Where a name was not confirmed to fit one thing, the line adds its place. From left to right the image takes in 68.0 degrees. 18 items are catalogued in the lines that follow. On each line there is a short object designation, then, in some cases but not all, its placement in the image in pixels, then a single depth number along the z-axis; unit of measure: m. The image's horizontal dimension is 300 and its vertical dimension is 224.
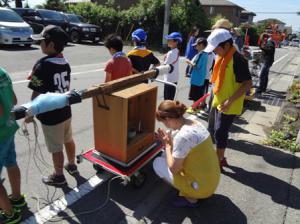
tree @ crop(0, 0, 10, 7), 27.17
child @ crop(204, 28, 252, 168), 2.65
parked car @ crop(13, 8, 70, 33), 13.33
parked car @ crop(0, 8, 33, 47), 10.21
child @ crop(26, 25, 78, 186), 2.24
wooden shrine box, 2.42
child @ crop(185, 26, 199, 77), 5.75
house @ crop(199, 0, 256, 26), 43.37
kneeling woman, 2.15
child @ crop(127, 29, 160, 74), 3.42
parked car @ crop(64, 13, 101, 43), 14.39
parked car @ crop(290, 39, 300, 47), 53.73
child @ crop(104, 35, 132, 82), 2.91
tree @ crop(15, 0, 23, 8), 23.49
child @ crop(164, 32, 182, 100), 3.94
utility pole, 15.74
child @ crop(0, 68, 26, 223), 1.85
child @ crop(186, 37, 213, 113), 4.58
